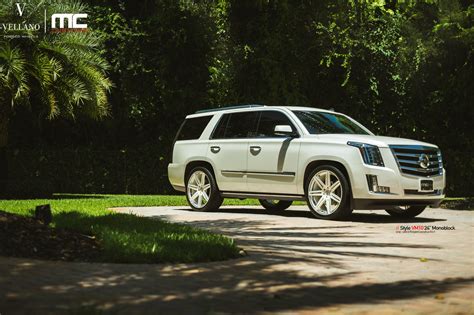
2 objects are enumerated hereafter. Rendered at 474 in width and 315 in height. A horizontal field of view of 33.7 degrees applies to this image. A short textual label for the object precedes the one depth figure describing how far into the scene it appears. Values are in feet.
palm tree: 66.03
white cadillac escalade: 42.19
